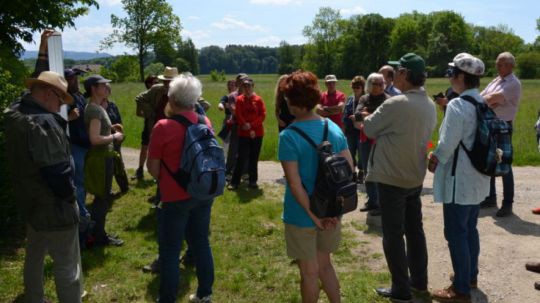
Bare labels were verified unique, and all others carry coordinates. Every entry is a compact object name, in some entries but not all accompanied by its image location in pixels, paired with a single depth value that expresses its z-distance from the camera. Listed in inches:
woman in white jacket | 168.7
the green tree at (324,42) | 3991.1
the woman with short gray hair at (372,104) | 271.3
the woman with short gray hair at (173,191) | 156.7
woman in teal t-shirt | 142.0
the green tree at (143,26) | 2273.6
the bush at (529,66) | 2696.9
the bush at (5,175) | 235.9
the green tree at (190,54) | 4190.5
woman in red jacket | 346.9
